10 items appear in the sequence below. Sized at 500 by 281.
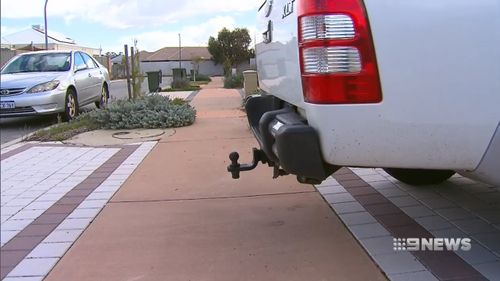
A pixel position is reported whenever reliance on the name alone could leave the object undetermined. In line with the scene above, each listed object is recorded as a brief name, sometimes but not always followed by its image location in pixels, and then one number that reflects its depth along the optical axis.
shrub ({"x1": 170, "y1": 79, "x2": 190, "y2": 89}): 25.03
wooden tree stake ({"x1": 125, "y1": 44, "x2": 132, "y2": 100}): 11.75
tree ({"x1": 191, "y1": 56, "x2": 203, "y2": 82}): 41.54
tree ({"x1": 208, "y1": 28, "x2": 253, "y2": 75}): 52.53
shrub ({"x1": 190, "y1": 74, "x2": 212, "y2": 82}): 36.77
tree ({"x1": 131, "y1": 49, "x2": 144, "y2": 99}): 11.59
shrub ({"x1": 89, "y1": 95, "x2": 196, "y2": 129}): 9.09
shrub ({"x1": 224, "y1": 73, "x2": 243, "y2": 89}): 23.28
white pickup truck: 2.34
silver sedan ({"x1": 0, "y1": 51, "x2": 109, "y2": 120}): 9.36
